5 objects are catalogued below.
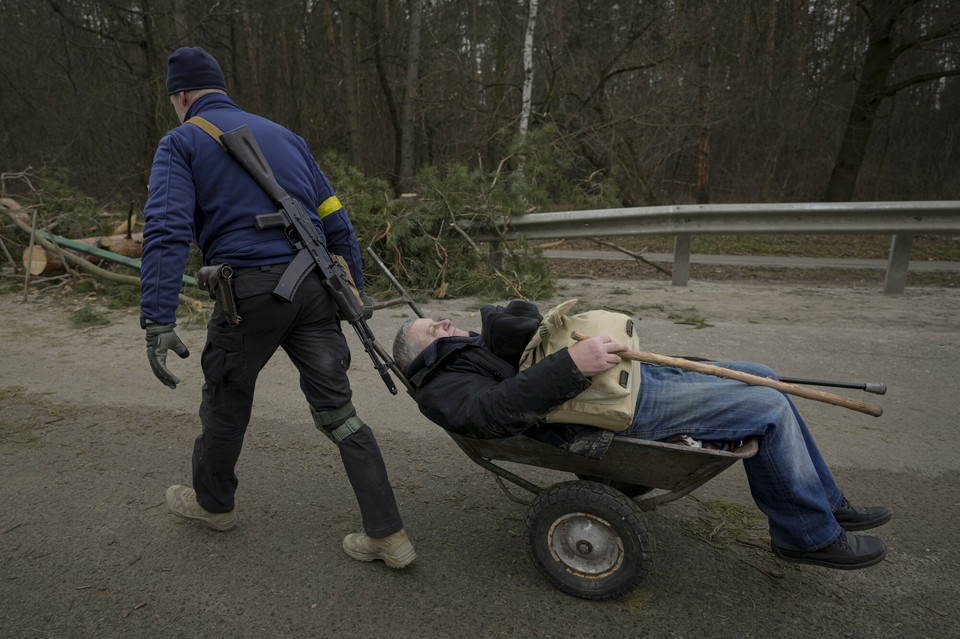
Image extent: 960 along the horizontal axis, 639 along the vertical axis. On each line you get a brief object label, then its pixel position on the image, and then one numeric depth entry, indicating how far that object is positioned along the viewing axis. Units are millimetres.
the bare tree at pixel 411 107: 14078
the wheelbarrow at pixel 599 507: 2289
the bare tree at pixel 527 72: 11867
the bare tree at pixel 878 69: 12203
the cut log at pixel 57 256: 7715
